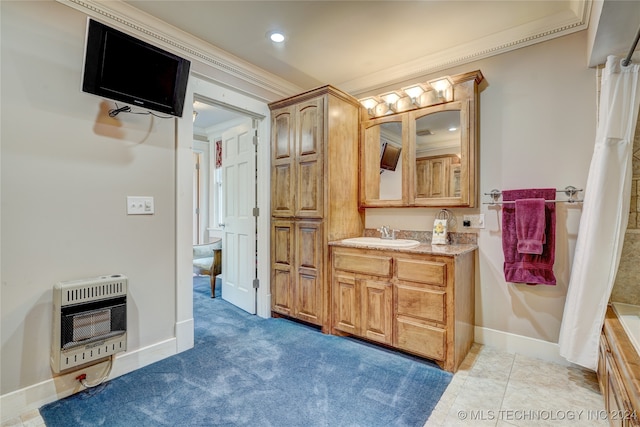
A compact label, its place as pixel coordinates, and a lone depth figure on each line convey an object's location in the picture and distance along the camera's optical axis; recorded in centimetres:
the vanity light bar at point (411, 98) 256
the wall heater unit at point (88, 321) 173
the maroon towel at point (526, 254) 219
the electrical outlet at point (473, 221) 253
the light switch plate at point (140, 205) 212
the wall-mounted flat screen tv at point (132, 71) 173
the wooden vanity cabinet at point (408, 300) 209
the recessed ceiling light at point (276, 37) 239
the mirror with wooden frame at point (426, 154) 249
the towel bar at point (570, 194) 215
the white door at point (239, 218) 325
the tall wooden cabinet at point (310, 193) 277
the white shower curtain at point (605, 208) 178
